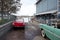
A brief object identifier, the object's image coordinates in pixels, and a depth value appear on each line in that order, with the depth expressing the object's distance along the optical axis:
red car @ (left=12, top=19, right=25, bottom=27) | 5.99
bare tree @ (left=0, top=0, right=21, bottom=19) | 8.16
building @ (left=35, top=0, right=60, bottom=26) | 7.42
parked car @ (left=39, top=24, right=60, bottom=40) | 2.34
